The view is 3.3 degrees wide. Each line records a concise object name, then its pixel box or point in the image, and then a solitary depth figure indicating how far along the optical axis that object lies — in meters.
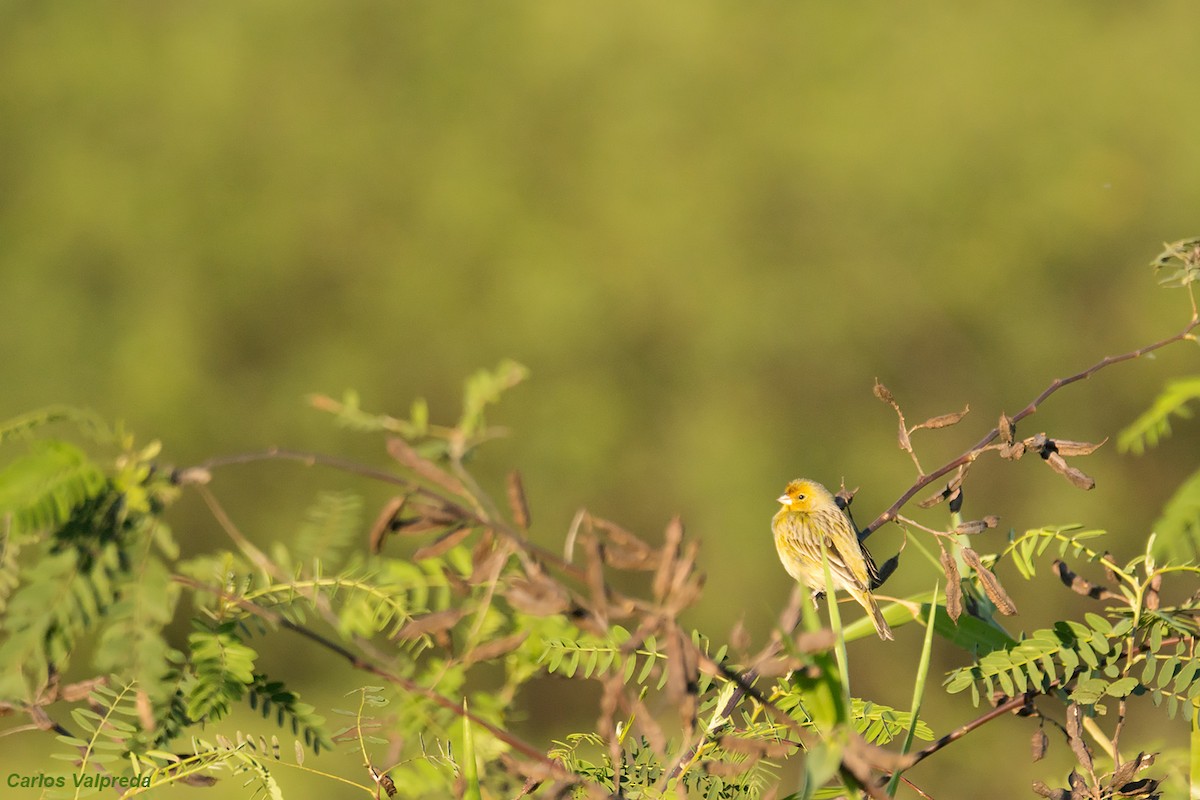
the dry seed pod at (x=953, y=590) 11.04
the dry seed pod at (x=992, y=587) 11.07
